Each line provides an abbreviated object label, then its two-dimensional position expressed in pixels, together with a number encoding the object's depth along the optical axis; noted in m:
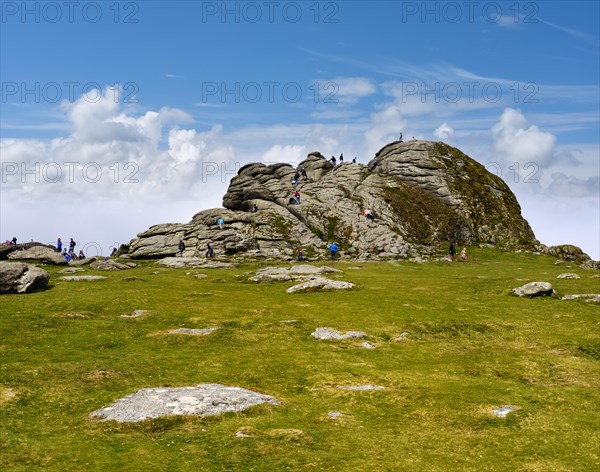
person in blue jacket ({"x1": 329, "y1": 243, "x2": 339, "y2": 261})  108.94
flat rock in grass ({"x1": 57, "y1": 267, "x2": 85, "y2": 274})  85.39
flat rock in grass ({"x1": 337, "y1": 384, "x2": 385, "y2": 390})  33.96
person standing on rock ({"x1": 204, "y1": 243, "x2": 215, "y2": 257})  110.56
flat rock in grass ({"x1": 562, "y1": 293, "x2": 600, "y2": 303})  59.13
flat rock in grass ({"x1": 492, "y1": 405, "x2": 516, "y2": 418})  29.31
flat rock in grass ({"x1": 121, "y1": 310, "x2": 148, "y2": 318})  53.22
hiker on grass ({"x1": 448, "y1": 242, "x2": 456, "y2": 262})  110.49
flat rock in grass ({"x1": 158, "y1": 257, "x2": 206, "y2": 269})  99.50
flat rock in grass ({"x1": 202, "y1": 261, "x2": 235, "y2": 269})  97.12
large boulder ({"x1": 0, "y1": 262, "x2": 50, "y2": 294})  65.00
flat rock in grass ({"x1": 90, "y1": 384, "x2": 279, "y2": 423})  28.22
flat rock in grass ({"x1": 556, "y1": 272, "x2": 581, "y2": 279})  77.07
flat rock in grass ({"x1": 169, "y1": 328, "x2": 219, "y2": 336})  46.99
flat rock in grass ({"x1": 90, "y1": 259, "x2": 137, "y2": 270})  92.94
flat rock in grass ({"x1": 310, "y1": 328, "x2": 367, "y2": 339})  46.91
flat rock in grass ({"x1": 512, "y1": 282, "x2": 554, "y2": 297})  63.93
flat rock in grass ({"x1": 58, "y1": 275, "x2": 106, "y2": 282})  76.95
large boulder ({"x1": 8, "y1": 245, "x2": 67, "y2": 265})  95.00
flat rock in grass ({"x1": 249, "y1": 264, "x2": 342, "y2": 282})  77.90
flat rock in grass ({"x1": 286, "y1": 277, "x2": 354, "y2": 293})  68.88
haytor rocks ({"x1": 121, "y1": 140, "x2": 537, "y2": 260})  118.38
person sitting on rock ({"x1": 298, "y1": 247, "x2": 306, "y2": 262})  108.50
